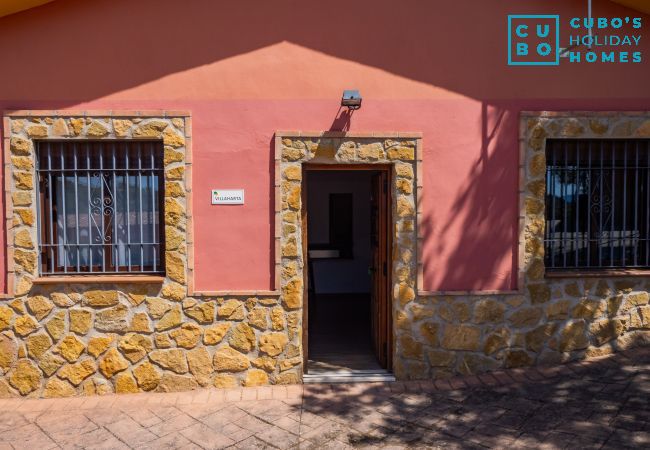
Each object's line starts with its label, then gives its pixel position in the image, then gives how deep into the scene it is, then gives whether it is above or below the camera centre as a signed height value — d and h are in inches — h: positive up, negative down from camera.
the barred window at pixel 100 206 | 196.1 +0.4
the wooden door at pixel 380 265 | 213.6 -27.6
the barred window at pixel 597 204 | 209.3 -0.3
